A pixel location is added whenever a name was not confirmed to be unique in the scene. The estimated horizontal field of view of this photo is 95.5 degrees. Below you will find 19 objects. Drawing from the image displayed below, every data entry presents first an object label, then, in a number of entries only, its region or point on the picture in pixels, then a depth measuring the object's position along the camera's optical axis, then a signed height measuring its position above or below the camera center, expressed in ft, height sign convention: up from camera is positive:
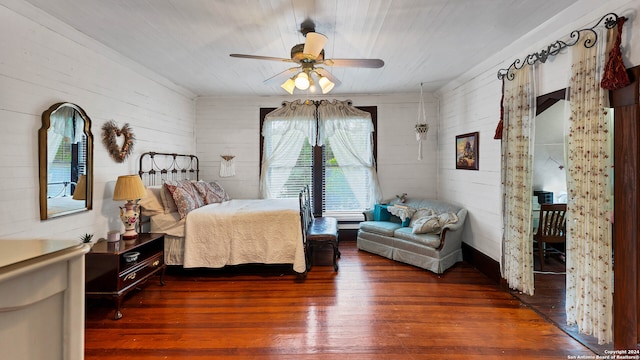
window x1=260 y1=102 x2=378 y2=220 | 17.21 +0.78
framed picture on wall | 13.01 +1.29
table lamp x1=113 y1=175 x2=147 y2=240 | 9.98 -0.66
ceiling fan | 8.15 +3.38
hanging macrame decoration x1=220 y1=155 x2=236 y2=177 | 17.22 +0.71
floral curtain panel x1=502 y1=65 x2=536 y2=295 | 9.53 +0.11
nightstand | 8.85 -2.94
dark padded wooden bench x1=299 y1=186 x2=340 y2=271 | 12.26 -2.41
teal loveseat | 12.39 -2.55
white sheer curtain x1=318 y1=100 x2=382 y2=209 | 17.04 +2.14
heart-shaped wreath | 10.45 +1.43
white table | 2.45 -1.11
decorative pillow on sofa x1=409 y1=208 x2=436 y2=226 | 14.52 -1.78
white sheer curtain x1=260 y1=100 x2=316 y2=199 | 17.12 +2.45
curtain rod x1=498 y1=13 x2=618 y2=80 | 6.86 +3.83
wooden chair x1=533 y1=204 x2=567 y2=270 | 12.51 -2.22
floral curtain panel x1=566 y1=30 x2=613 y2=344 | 6.93 -0.50
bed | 11.69 -2.21
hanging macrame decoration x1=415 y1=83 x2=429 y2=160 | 14.90 +2.53
